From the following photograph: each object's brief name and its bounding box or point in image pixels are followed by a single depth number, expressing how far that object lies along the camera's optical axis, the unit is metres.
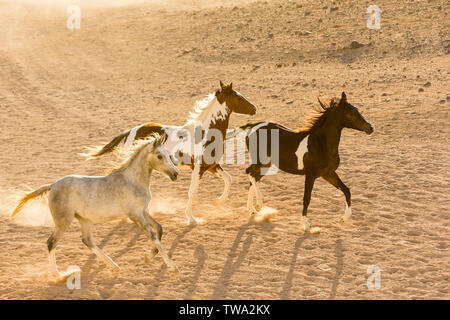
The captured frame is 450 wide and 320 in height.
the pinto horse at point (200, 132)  18.92
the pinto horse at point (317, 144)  17.62
